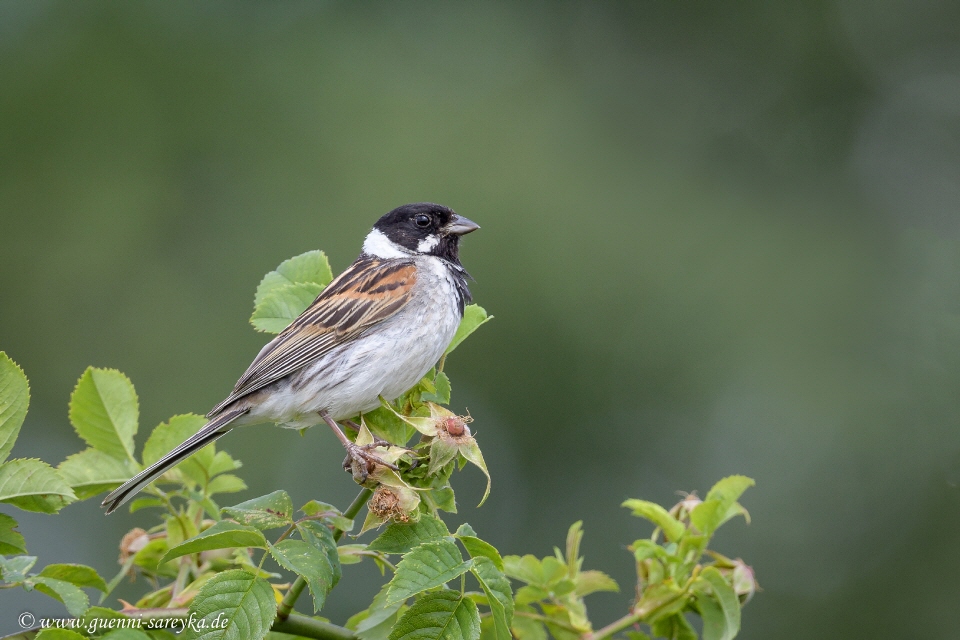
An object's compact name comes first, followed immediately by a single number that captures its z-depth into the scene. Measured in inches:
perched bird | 239.8
